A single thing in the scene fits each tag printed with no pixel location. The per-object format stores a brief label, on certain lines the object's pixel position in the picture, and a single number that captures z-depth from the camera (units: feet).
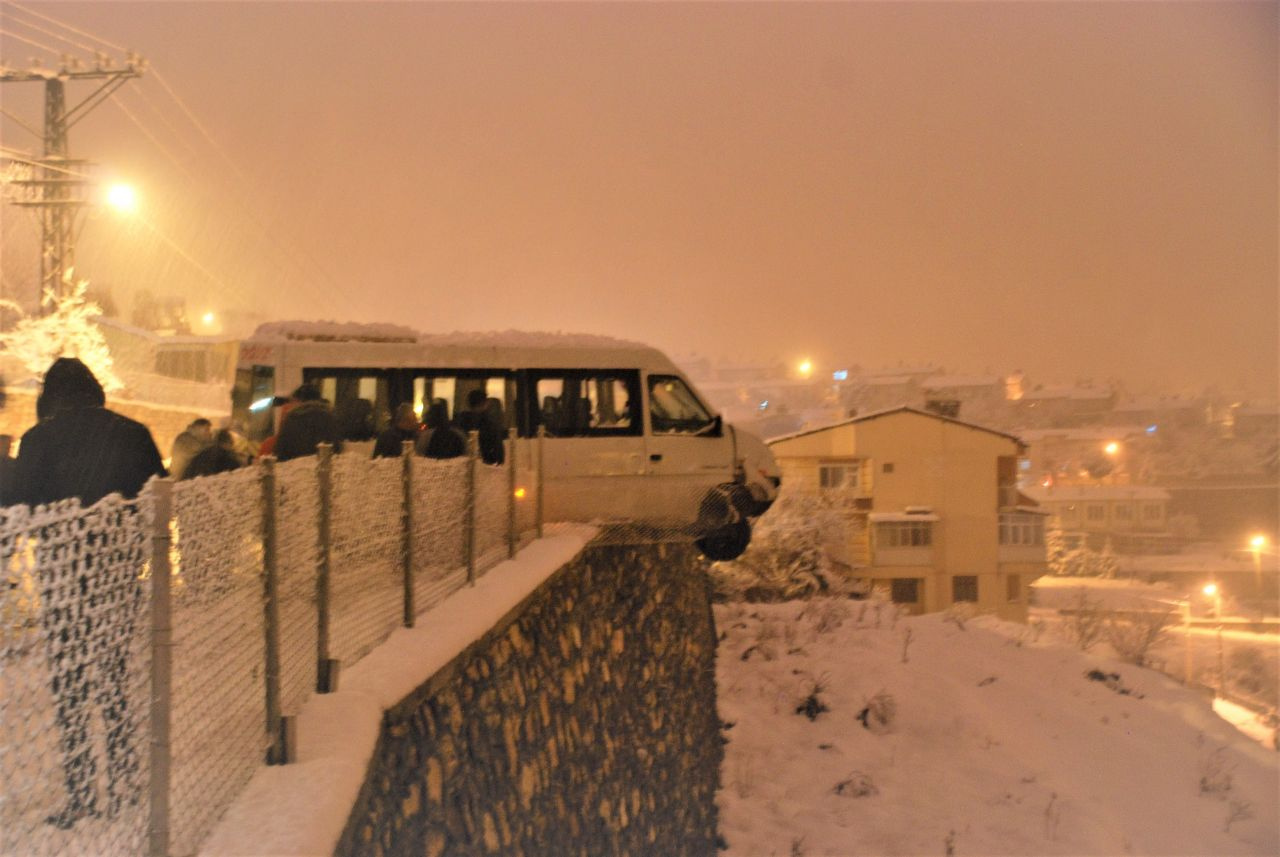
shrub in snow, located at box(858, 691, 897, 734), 47.01
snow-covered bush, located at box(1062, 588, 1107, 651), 82.02
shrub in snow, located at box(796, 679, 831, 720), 47.57
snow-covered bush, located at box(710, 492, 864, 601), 96.17
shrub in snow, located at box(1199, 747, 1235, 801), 50.67
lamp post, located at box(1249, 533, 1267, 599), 151.94
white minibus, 42.04
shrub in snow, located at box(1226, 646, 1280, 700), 115.34
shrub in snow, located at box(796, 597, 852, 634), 58.49
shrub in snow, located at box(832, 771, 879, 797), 40.32
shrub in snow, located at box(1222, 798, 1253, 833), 48.21
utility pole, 71.26
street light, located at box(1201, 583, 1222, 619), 142.51
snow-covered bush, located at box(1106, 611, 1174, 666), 78.02
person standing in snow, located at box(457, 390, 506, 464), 36.32
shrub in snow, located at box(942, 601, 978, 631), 66.28
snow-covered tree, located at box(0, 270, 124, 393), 90.74
